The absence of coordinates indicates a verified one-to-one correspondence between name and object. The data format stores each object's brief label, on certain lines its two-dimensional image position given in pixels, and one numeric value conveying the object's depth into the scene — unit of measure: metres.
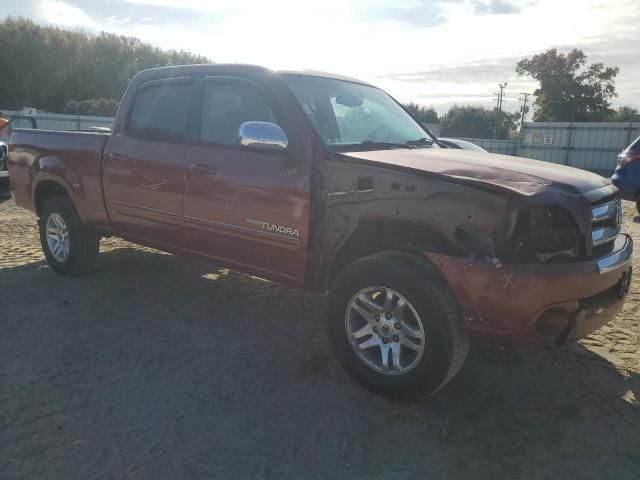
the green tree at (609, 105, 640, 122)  53.57
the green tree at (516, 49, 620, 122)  48.22
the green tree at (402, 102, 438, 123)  63.97
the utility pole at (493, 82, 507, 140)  65.32
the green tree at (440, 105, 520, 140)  75.81
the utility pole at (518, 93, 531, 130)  72.30
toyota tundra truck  2.74
